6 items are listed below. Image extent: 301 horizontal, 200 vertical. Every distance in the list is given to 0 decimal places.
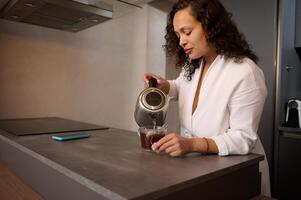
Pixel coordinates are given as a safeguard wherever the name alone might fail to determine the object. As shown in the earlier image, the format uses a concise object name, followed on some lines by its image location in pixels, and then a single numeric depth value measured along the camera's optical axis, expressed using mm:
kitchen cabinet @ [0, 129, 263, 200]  498
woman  813
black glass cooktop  1105
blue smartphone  931
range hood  1226
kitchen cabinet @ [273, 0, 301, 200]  1690
